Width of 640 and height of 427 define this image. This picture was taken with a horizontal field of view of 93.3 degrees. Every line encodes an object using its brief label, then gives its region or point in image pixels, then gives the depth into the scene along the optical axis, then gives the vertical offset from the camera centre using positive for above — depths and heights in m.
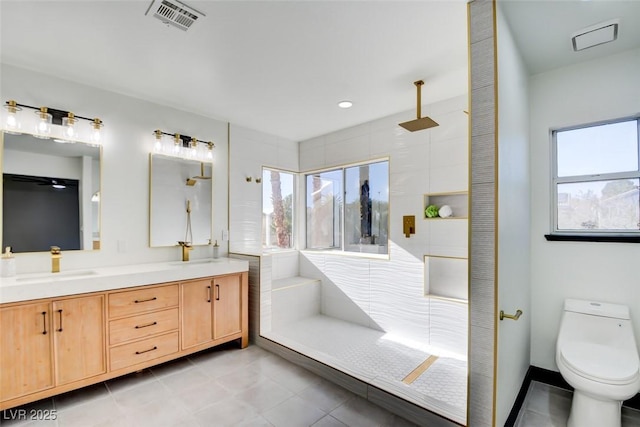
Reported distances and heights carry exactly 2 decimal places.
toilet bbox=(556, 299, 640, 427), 1.77 -0.95
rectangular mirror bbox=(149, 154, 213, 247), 3.15 +0.14
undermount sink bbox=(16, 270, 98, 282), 2.22 -0.48
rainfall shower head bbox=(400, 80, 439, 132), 2.73 +0.83
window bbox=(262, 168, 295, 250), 4.39 +0.07
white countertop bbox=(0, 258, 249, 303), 2.03 -0.51
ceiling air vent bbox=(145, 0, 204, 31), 1.74 +1.21
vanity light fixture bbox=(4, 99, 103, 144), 2.38 +0.78
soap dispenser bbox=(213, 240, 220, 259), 3.54 -0.43
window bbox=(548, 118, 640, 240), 2.31 +0.26
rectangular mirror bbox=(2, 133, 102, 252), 2.39 +0.17
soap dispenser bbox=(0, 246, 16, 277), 2.26 -0.37
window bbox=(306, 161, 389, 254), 3.91 +0.07
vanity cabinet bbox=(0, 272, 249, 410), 2.00 -0.94
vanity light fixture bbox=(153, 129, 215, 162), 3.17 +0.76
